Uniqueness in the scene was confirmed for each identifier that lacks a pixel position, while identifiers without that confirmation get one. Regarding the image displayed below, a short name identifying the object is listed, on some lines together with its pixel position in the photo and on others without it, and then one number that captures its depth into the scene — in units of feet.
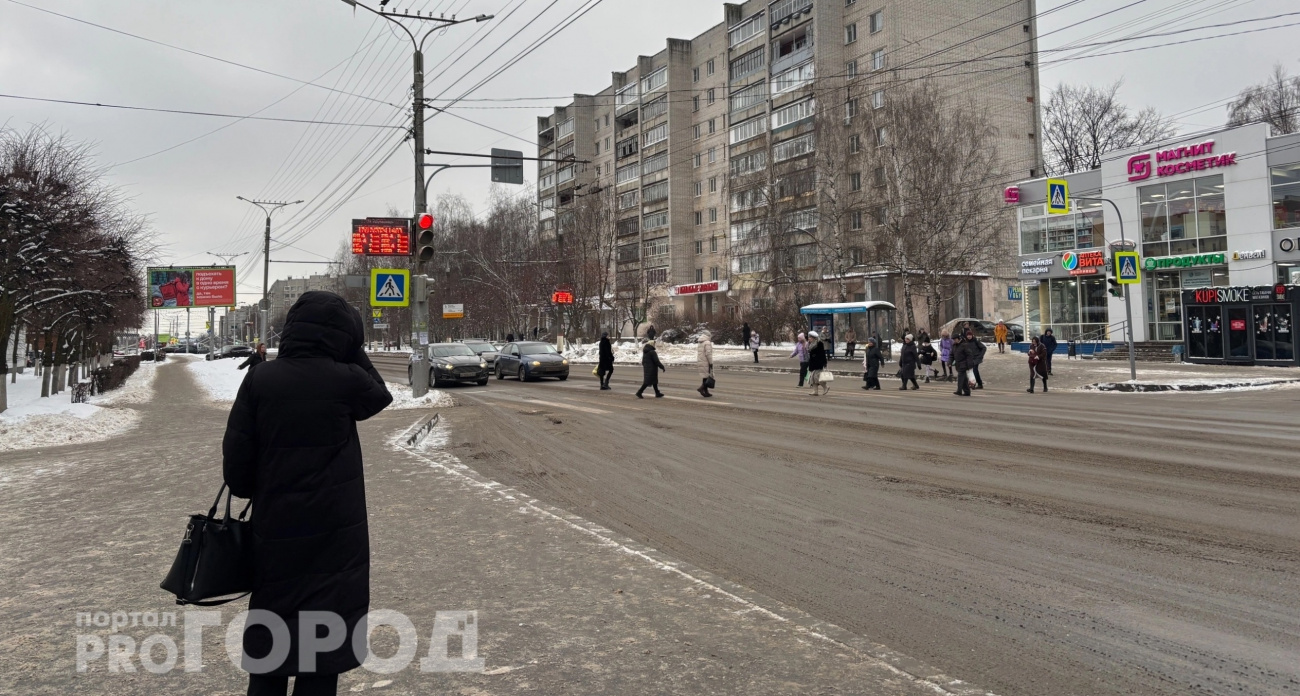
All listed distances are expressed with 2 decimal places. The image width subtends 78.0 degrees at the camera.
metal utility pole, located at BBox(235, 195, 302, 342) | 135.44
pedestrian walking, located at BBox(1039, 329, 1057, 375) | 90.32
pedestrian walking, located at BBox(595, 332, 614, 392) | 79.51
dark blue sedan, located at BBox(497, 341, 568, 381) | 96.27
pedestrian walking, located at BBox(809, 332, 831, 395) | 71.15
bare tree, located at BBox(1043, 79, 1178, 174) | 174.29
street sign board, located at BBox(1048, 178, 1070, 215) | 95.55
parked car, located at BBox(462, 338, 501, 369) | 113.09
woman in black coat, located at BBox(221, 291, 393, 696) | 9.41
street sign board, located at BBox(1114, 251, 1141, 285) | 81.79
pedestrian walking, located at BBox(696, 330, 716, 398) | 68.85
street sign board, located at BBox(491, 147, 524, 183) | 66.39
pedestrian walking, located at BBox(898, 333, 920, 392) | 79.56
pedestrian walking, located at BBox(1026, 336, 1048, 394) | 75.82
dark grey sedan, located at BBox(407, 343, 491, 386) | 89.71
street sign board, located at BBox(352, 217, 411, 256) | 81.76
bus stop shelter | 116.88
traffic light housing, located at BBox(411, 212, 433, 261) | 59.26
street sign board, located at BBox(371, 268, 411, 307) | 62.95
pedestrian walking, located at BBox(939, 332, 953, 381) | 88.08
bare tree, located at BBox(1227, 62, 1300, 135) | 155.12
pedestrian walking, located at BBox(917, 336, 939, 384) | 86.89
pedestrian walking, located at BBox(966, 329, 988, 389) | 73.92
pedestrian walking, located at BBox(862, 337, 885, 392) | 78.69
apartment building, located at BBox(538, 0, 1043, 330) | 179.22
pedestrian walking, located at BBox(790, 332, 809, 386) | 82.58
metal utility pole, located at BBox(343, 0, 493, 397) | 64.44
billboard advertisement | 167.12
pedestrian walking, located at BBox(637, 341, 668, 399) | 68.74
